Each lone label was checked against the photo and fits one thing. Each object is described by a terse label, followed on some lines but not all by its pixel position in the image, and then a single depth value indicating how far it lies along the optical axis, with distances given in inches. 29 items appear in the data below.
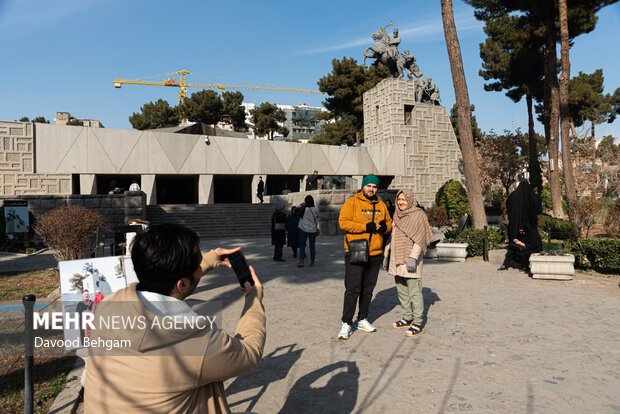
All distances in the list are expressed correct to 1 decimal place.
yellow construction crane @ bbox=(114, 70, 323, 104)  3555.6
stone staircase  713.0
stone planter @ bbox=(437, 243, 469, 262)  403.5
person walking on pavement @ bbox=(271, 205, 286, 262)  403.2
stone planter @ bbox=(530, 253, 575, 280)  302.0
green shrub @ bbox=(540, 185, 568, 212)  889.5
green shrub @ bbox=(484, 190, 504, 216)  976.3
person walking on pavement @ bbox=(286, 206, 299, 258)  410.9
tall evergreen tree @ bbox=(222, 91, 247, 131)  1833.2
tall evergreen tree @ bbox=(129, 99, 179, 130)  1976.3
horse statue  1029.2
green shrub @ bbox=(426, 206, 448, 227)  610.5
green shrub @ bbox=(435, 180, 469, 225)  768.3
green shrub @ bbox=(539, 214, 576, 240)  490.4
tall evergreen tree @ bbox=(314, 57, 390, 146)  1470.2
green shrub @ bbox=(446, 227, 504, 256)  419.2
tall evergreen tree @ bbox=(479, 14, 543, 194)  917.0
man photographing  48.0
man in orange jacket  188.5
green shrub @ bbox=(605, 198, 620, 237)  517.7
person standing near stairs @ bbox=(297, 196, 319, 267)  371.9
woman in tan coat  190.2
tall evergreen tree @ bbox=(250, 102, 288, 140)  1902.1
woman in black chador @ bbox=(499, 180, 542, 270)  325.7
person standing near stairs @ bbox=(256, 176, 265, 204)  930.0
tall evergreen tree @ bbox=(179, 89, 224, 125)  1810.9
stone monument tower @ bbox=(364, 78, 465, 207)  1021.8
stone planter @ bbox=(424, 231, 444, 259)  431.8
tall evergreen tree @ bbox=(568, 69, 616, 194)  1402.9
